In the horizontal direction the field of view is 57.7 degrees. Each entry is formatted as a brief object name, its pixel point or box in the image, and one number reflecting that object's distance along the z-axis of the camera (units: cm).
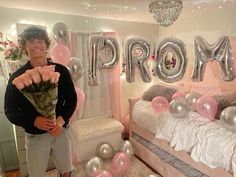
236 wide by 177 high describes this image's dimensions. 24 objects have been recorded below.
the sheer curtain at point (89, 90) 308
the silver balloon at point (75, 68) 214
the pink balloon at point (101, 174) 211
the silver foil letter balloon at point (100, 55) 196
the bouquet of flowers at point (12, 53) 238
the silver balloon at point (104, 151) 280
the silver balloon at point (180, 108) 230
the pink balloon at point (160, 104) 267
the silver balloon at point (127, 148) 280
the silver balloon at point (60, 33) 208
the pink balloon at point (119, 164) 240
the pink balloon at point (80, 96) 224
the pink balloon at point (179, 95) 272
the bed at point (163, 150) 187
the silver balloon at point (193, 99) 244
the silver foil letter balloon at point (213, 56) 176
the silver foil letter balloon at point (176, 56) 195
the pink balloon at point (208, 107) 216
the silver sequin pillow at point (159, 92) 318
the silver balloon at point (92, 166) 229
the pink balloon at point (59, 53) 217
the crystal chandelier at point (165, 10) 172
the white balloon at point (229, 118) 179
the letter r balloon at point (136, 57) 198
